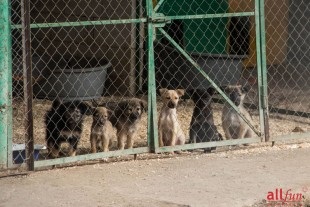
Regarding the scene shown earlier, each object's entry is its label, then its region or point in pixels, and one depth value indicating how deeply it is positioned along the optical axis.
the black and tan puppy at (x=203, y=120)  14.41
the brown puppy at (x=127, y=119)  14.07
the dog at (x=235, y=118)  14.56
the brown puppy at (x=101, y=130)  13.79
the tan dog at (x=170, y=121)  14.07
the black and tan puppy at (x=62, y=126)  13.55
